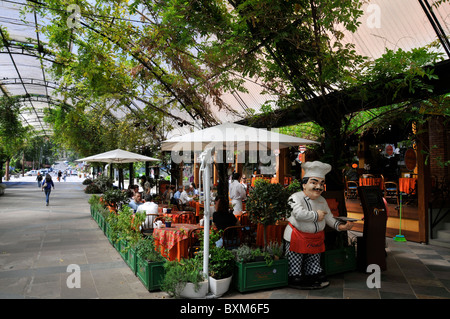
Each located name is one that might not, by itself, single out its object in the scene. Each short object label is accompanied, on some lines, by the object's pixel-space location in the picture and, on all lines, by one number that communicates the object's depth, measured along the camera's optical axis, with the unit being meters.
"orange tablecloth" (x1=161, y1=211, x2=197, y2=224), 6.84
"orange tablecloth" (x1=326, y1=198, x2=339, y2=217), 5.44
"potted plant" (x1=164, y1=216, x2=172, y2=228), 5.59
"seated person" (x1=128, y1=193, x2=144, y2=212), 7.82
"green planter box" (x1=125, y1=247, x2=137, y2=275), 5.12
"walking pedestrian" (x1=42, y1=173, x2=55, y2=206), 14.94
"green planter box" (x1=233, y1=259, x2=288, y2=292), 4.27
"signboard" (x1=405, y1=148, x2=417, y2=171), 9.54
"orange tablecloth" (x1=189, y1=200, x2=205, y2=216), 7.73
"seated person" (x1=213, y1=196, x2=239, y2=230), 5.45
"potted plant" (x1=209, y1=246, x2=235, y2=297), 4.15
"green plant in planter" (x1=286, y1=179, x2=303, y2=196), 5.36
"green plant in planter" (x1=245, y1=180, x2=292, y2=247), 4.49
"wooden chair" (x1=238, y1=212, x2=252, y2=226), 6.87
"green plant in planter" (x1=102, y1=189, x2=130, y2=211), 9.16
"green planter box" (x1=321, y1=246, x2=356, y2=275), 5.05
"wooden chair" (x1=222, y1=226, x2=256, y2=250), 5.51
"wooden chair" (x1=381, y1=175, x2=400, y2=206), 11.11
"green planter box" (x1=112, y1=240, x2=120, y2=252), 6.57
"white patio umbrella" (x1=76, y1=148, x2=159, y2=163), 11.02
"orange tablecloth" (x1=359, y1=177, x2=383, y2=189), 12.26
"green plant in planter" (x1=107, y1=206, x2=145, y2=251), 5.39
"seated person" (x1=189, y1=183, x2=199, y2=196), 11.76
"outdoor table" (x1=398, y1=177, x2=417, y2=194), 11.10
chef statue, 4.48
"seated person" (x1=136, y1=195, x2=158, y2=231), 6.59
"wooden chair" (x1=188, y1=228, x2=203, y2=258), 5.21
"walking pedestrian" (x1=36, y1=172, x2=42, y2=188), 28.20
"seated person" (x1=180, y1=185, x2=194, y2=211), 9.49
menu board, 5.36
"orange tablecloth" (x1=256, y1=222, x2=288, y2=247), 5.73
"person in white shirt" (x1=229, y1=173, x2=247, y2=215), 8.34
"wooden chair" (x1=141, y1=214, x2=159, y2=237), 6.46
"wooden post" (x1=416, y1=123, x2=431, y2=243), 7.74
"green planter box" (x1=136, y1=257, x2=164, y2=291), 4.34
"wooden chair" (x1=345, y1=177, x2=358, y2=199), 12.95
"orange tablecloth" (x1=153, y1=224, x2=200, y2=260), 5.06
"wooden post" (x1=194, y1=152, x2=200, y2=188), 20.12
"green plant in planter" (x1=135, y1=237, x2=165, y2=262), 4.48
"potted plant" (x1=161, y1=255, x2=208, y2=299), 4.01
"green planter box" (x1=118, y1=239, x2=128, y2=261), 5.85
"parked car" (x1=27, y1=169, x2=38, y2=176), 62.87
